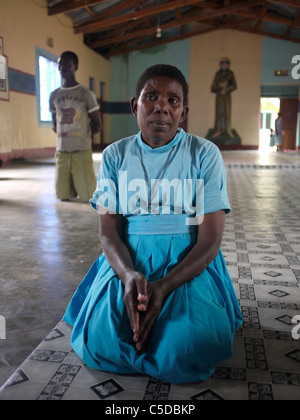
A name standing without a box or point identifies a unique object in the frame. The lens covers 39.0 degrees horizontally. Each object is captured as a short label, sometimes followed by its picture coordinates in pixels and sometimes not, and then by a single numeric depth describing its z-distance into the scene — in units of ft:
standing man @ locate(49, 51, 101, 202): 13.58
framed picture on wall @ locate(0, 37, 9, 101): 27.02
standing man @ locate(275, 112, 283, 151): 48.80
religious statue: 50.90
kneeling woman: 4.27
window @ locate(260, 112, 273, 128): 74.13
